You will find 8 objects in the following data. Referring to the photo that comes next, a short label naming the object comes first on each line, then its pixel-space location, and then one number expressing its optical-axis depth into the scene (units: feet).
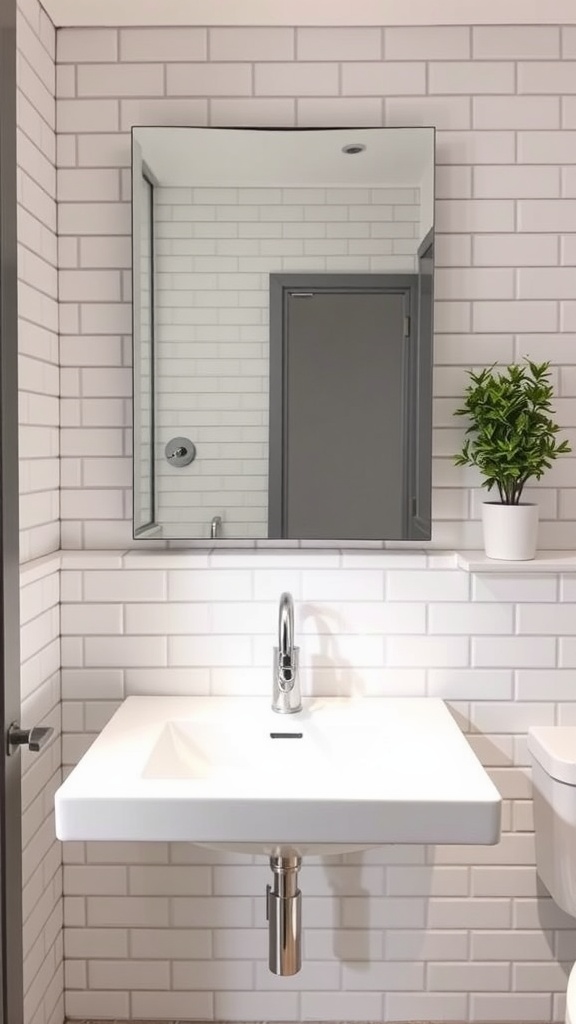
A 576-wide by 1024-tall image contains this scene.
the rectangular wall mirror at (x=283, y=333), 5.80
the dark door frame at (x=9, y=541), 4.37
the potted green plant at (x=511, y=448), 5.57
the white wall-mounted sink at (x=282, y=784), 4.33
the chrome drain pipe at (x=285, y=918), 5.25
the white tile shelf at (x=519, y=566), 5.51
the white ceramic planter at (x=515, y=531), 5.57
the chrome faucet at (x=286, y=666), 5.51
